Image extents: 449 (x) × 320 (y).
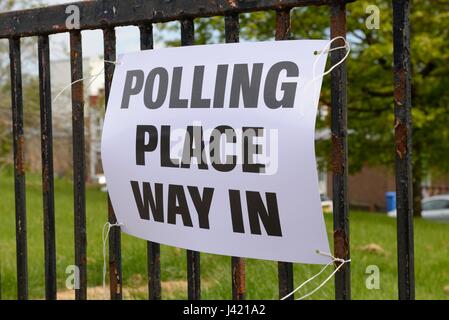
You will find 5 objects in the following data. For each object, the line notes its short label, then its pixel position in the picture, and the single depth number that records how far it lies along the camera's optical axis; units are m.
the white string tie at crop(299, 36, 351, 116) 1.76
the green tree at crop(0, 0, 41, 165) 13.06
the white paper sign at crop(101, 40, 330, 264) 1.80
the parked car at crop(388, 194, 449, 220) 23.50
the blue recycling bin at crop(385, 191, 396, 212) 28.50
